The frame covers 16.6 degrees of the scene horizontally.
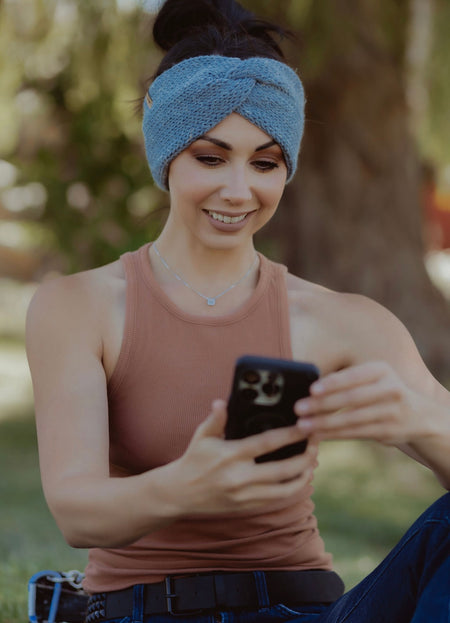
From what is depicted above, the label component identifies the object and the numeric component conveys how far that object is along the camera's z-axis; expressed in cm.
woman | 147
